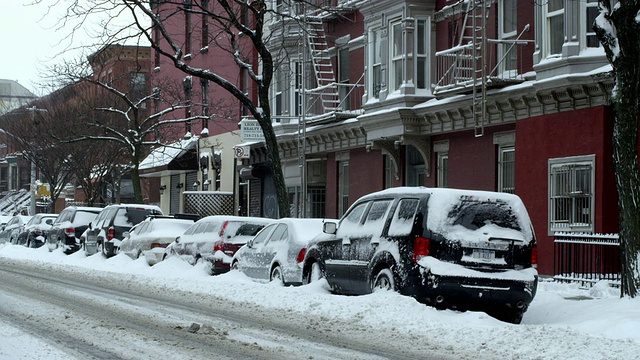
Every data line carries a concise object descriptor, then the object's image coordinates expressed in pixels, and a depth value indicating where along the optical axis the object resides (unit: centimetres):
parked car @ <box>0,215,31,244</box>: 4647
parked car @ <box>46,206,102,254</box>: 3625
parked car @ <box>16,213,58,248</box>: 4159
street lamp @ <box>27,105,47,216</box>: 5013
